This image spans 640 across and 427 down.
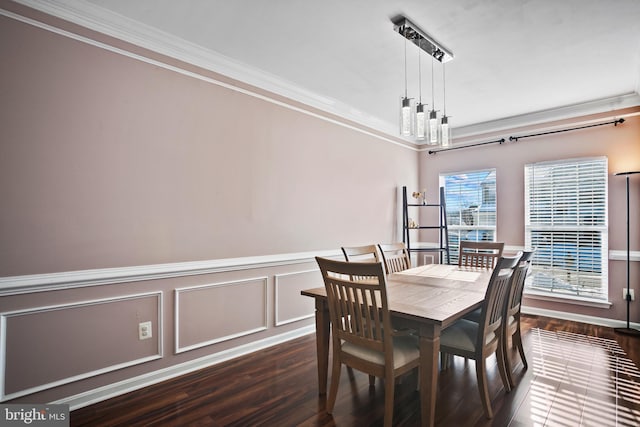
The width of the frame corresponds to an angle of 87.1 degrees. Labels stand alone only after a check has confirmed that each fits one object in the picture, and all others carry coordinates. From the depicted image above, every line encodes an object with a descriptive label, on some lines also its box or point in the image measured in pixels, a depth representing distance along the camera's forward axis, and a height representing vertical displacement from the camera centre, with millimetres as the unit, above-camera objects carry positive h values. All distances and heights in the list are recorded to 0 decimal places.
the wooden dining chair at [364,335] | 1838 -714
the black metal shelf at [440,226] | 5039 -200
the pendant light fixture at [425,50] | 2400 +1307
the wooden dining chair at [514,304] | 2369 -684
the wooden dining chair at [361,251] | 2861 -333
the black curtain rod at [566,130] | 3896 +1043
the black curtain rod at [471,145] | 4742 +1016
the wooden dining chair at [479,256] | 3471 -452
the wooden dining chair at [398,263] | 3345 -508
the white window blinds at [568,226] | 3988 -167
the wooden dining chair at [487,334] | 2051 -810
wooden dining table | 1815 -552
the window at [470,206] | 4867 +108
